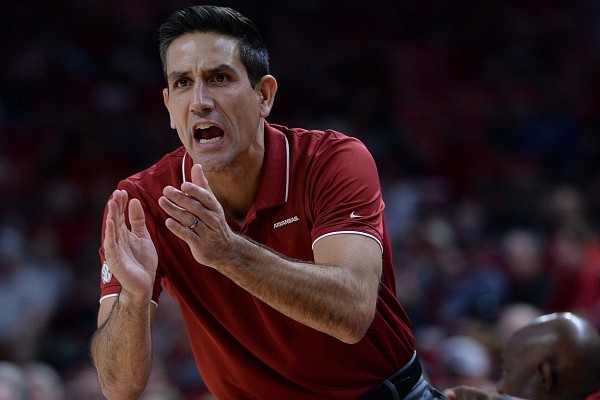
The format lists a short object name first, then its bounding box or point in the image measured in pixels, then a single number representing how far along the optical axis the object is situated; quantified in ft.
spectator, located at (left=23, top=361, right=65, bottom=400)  46.21
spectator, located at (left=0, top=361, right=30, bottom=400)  40.70
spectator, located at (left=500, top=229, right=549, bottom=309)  54.03
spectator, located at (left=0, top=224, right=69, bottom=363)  59.41
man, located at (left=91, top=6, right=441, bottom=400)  23.88
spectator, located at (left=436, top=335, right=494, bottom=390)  42.78
